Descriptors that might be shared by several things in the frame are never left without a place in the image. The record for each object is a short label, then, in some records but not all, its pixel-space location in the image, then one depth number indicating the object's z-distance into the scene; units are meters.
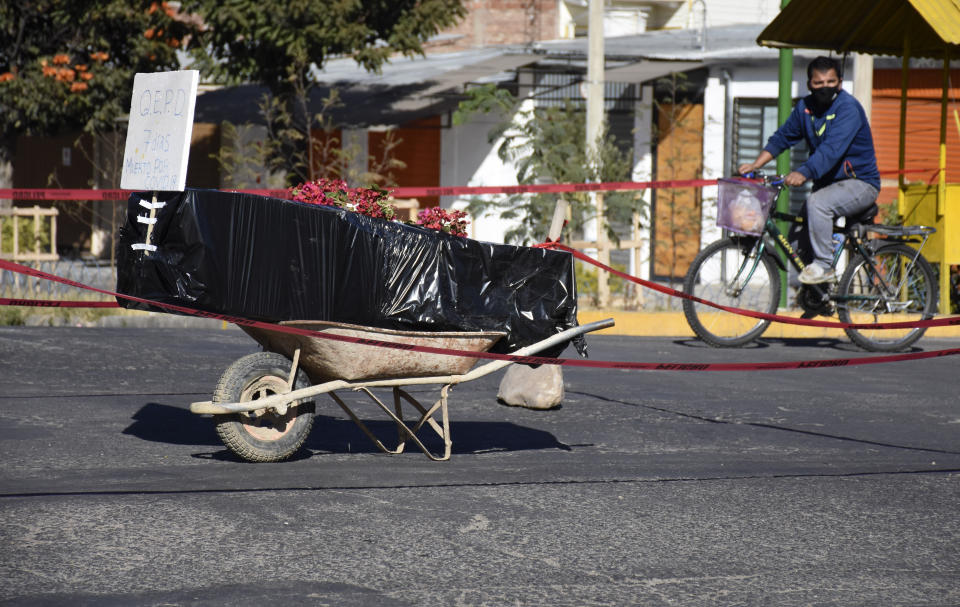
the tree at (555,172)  29.83
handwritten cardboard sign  12.09
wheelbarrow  12.34
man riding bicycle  20.47
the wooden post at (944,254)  23.50
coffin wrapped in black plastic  11.87
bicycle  20.75
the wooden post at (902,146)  24.66
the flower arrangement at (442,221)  13.66
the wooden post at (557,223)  14.45
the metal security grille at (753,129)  44.37
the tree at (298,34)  37.91
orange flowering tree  45.25
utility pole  35.06
